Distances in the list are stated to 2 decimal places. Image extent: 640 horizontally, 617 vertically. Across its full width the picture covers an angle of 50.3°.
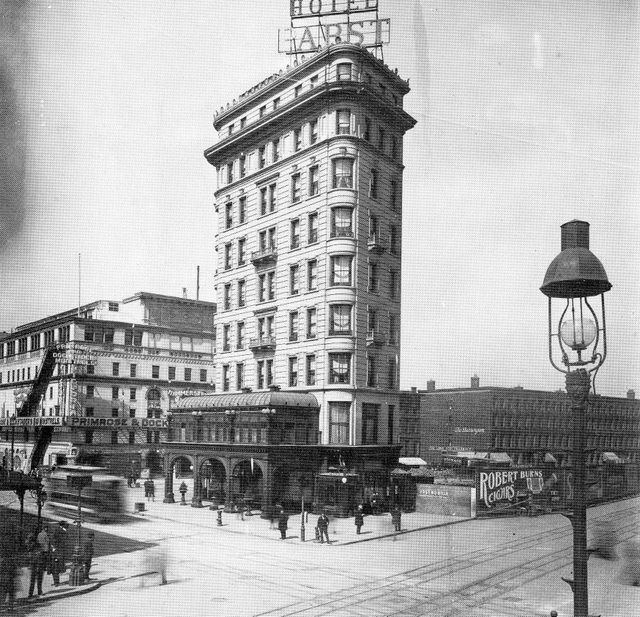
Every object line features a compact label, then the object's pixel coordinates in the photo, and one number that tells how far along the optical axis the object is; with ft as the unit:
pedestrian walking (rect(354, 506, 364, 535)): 107.86
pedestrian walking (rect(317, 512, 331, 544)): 99.50
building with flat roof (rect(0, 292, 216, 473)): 208.85
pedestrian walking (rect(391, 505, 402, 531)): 110.64
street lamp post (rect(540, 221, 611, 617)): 29.66
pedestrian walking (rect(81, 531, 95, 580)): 71.00
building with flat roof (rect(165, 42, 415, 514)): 134.51
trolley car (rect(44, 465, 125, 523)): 126.82
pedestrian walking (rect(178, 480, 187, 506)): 146.60
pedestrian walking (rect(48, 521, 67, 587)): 70.08
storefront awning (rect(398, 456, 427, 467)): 206.38
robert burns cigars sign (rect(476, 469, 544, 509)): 130.93
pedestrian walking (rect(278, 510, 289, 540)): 102.64
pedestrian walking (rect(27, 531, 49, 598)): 64.39
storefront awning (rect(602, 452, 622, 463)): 136.42
